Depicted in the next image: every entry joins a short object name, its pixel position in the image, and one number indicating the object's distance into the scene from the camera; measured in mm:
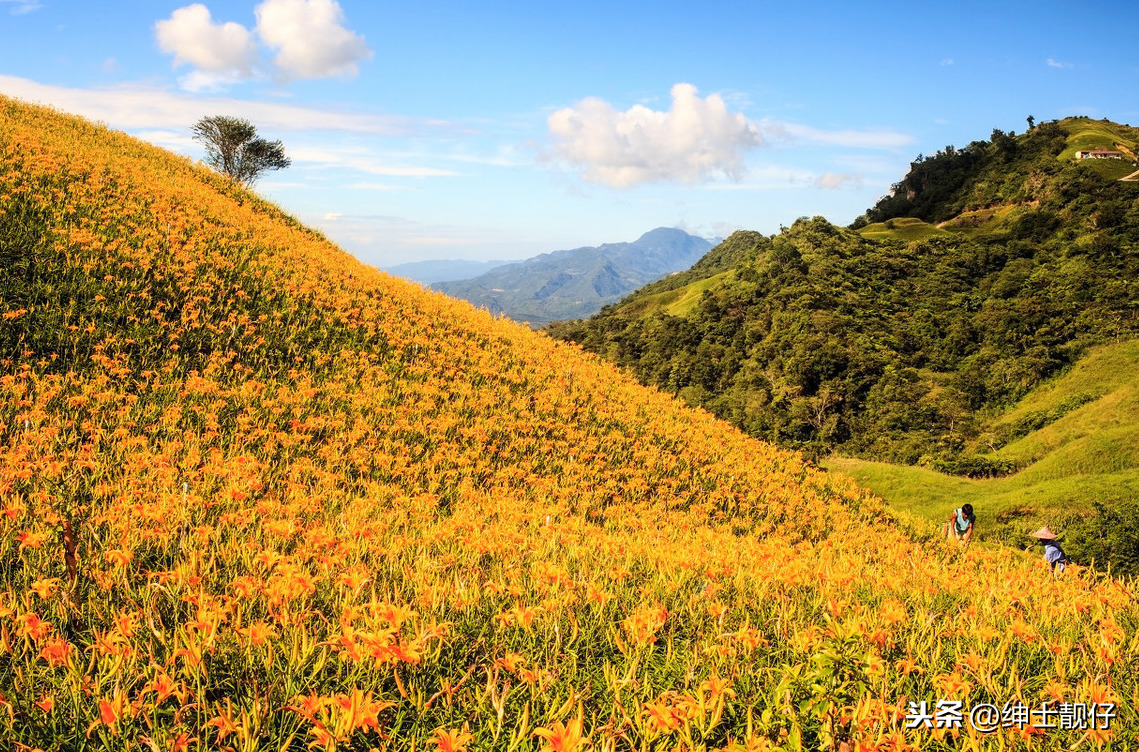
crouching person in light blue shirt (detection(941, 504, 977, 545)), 9606
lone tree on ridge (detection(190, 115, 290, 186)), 35531
